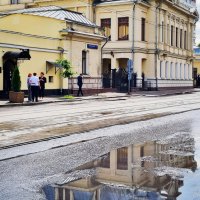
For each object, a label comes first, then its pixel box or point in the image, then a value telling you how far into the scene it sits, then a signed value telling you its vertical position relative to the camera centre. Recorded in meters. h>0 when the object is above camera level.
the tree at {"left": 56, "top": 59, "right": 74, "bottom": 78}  31.92 +0.85
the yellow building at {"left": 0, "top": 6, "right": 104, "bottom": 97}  29.47 +2.61
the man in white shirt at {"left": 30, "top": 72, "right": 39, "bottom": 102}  26.45 -0.38
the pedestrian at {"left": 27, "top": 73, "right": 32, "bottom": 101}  26.38 -0.32
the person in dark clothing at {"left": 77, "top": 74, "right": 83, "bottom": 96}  34.09 -0.18
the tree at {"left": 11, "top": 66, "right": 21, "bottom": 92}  25.92 -0.08
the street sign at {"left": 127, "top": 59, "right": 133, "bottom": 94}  38.00 +1.09
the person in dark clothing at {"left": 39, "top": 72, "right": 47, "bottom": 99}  30.31 -0.30
